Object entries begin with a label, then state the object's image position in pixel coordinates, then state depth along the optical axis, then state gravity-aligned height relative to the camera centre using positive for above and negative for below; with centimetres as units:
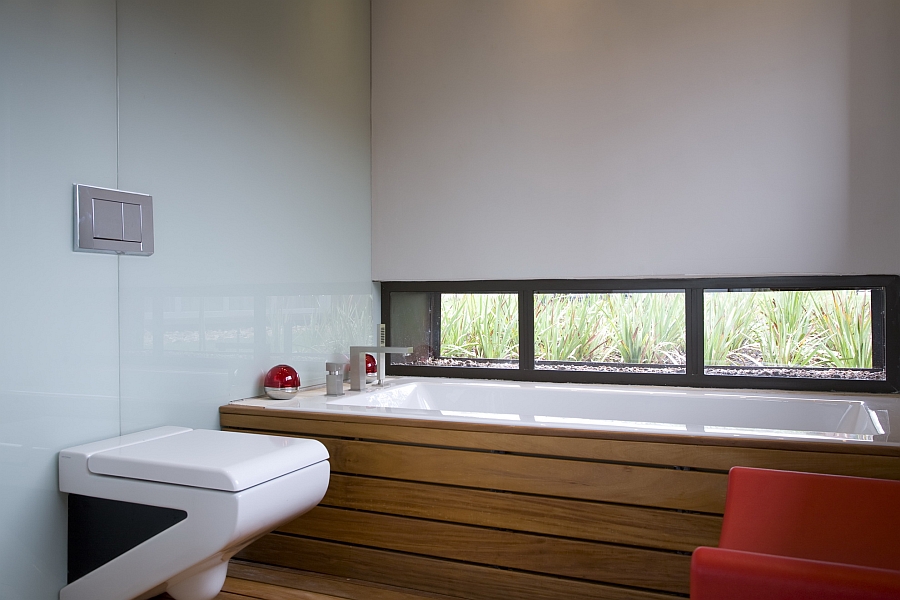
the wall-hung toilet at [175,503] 165 -51
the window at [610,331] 303 -14
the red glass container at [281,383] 264 -31
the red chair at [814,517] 134 -44
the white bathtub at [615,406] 215 -40
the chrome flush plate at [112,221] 197 +26
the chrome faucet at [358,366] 291 -27
